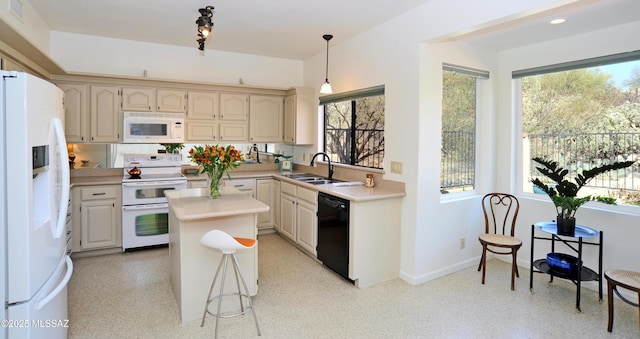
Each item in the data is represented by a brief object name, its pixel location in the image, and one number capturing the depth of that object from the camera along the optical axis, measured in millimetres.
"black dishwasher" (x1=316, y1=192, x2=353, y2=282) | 3293
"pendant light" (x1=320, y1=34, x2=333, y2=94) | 3863
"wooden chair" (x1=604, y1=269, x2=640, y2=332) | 2391
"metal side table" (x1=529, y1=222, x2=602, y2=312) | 2857
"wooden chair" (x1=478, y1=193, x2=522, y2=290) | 3273
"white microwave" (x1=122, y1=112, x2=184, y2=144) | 4262
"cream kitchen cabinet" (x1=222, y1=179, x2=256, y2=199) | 4714
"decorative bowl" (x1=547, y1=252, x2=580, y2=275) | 3038
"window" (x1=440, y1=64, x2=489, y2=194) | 3680
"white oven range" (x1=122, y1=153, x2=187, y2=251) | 4086
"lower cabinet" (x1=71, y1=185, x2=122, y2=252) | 3918
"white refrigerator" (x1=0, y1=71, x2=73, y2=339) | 1501
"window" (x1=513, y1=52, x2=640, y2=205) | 3066
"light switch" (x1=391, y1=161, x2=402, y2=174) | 3493
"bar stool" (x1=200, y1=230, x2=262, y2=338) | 2303
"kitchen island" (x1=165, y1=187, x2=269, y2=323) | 2589
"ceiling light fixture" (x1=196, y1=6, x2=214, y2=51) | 3072
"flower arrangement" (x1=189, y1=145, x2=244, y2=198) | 2883
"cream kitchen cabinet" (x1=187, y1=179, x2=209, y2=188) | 4504
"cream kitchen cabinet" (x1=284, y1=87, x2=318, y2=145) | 4980
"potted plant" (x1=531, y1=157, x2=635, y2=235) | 2918
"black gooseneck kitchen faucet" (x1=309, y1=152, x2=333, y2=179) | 4535
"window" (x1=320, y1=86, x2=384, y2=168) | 4062
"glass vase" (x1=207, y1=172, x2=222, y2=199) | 2989
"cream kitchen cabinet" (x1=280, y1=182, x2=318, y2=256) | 3873
